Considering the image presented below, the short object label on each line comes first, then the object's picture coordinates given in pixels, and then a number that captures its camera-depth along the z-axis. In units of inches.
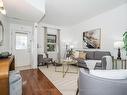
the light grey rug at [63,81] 83.6
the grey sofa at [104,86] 37.9
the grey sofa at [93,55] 149.3
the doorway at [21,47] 167.1
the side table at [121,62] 124.2
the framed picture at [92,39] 166.6
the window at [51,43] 213.7
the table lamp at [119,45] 127.8
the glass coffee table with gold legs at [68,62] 136.4
